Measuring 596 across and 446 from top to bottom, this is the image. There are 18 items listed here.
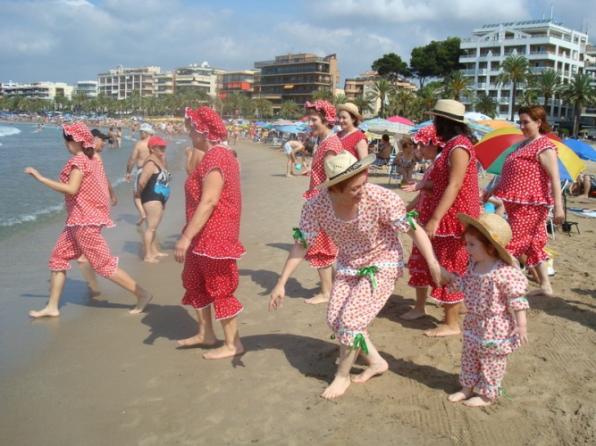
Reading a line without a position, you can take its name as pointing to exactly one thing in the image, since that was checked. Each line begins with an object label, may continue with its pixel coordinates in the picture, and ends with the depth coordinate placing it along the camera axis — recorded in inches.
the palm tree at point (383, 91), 3009.4
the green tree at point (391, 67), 3831.2
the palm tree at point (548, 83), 2940.5
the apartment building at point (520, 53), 3316.9
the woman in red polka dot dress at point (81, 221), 197.9
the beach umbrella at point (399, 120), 906.6
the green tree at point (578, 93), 2906.0
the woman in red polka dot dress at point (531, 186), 199.5
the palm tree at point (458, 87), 2849.4
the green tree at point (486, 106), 2997.0
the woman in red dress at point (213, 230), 153.2
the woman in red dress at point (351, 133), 212.9
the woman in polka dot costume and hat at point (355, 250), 130.6
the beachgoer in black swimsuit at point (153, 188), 283.4
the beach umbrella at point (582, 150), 394.6
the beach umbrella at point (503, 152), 293.4
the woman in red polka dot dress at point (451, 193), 165.0
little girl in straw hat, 126.6
